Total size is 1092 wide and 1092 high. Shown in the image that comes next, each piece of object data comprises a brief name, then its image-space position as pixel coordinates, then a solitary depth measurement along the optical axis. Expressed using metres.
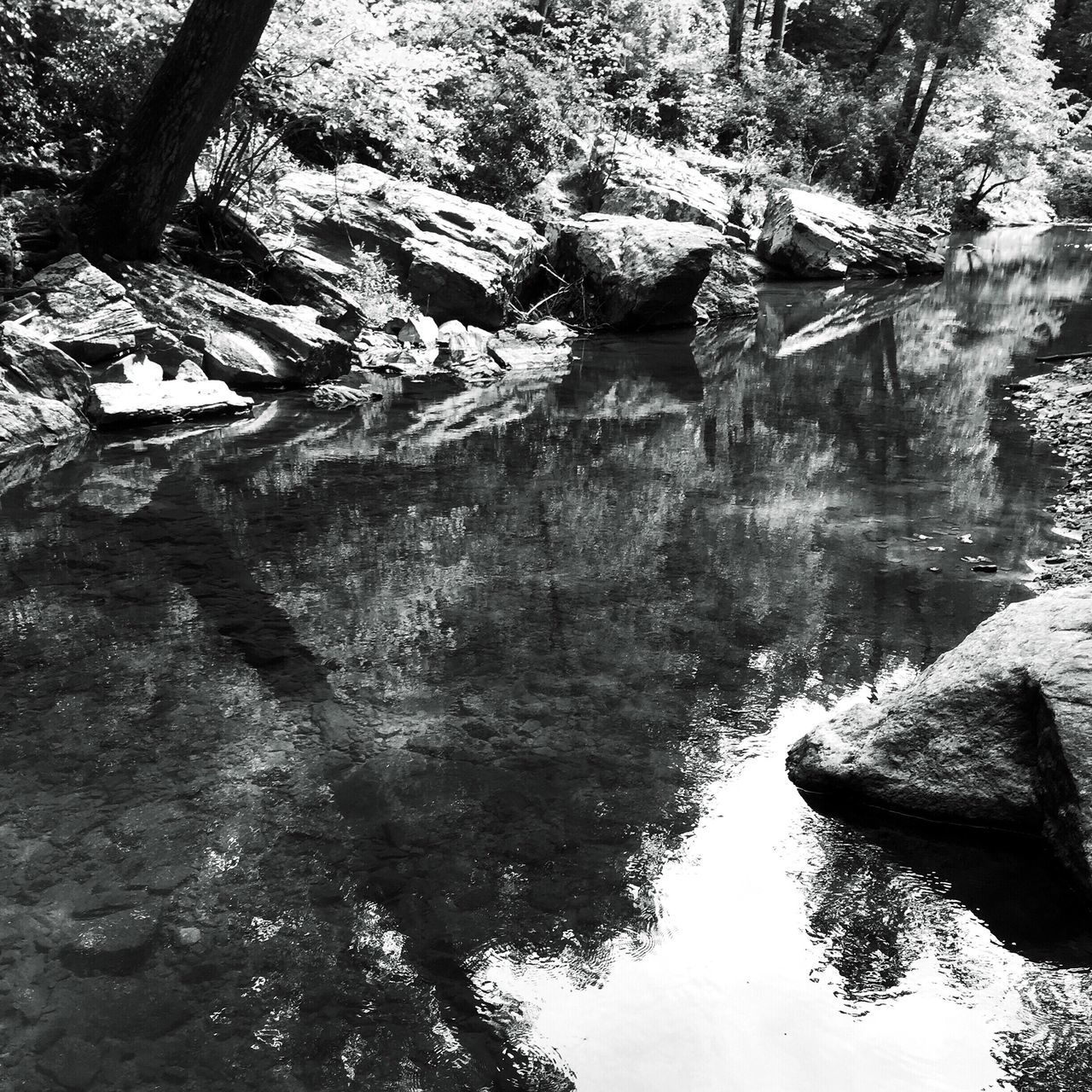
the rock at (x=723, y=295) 19.16
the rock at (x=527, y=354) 14.53
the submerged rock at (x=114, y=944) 3.30
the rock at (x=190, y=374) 11.25
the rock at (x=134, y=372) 10.77
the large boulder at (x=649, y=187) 21.05
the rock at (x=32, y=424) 9.54
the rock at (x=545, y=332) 16.09
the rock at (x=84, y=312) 10.84
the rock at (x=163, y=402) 10.35
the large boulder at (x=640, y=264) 16.81
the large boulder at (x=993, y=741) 3.66
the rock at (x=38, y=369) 9.90
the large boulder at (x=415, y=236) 15.18
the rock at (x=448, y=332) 15.05
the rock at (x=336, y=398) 11.70
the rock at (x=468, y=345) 14.52
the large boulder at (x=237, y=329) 11.79
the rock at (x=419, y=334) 14.67
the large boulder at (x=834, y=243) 24.98
